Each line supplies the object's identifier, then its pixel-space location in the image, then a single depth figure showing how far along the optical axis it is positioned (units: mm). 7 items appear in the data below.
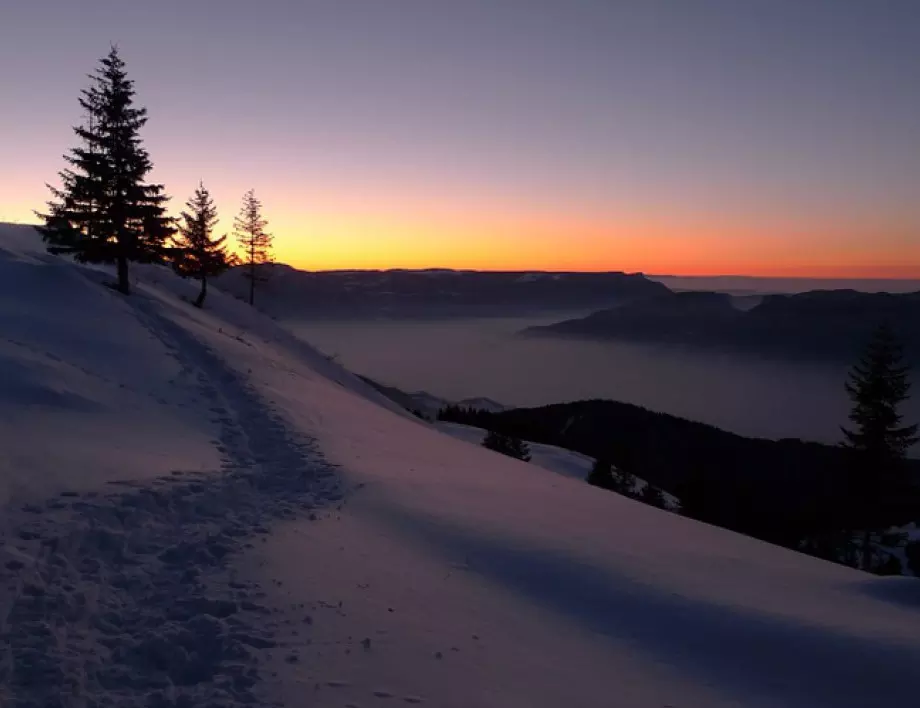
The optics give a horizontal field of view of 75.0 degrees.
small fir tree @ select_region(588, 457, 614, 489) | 32094
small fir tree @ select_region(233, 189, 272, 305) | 49125
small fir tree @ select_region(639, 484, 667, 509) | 32375
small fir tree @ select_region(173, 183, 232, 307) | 39812
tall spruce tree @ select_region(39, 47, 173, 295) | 26641
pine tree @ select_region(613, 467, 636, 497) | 32931
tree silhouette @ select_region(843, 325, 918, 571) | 35875
